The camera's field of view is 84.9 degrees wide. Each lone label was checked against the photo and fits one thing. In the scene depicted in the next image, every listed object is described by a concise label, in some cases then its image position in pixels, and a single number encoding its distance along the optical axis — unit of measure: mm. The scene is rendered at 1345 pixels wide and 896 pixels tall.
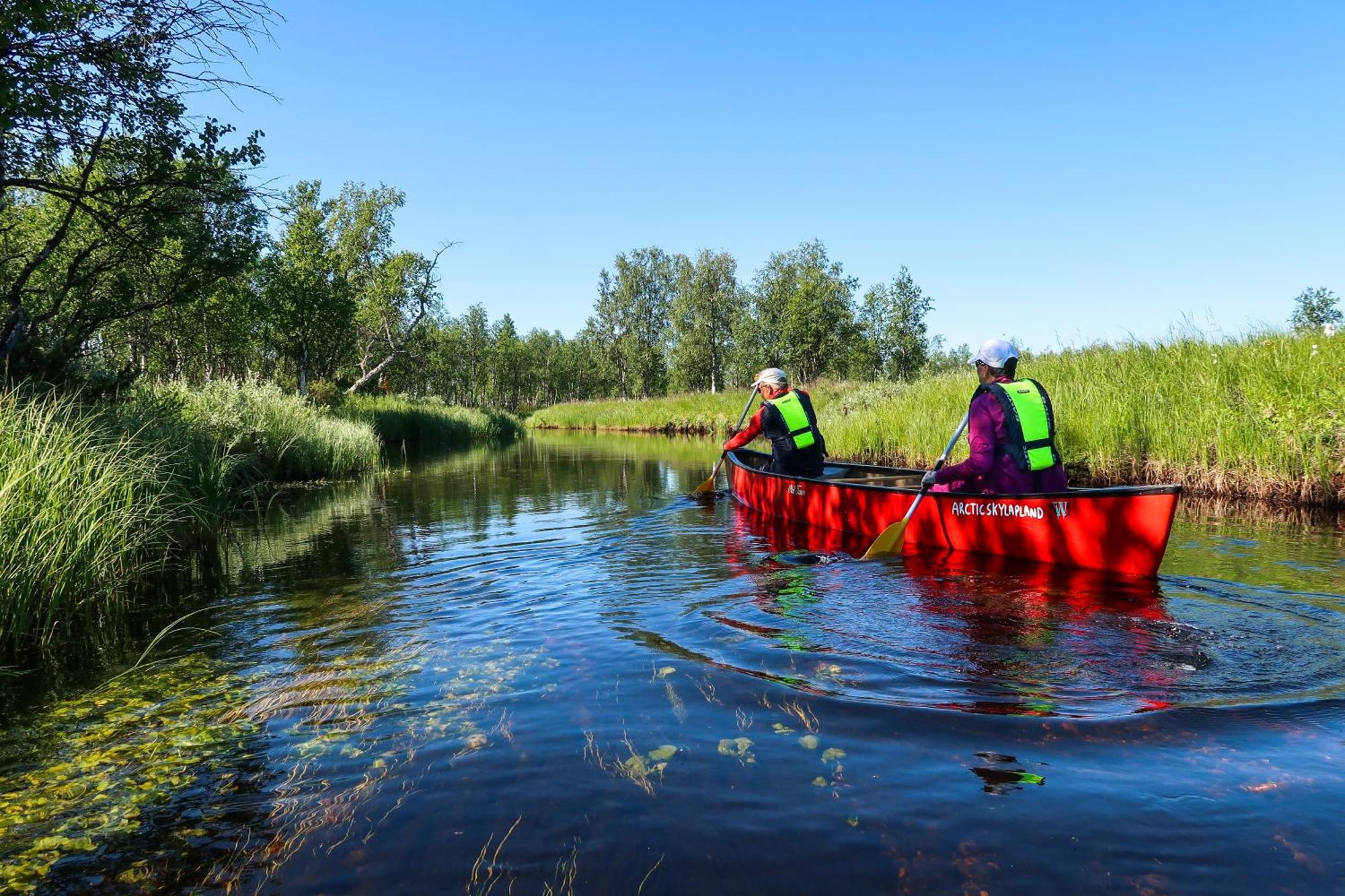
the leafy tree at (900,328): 43781
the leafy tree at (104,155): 6777
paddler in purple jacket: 7277
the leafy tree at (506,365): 83188
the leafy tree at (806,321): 46875
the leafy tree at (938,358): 31509
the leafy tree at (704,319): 66875
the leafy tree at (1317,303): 86062
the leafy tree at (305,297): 29391
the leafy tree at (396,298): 37875
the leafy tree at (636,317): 71125
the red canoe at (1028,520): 6371
